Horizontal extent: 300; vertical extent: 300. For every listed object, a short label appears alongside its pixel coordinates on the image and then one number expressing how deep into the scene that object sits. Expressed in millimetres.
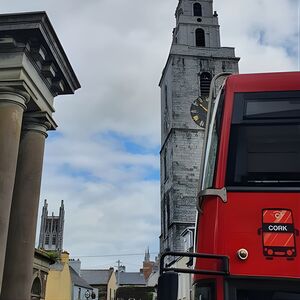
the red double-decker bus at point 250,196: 3426
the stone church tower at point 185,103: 43875
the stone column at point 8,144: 7586
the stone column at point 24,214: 8438
